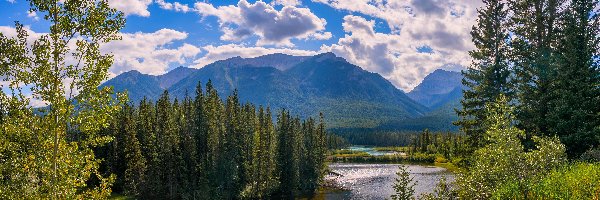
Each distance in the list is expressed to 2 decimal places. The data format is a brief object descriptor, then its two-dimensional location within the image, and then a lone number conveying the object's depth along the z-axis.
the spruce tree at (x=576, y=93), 31.56
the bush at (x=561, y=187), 14.80
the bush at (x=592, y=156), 25.17
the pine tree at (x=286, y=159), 85.56
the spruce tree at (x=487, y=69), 37.25
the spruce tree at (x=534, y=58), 34.56
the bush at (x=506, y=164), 19.98
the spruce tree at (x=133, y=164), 70.75
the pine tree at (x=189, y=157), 71.88
